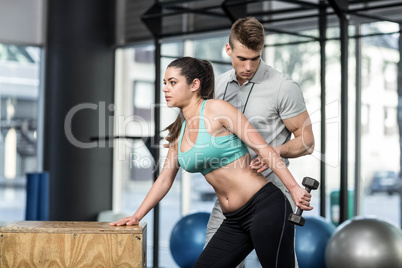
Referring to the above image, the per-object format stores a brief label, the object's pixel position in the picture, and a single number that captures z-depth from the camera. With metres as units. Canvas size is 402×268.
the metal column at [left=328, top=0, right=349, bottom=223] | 4.71
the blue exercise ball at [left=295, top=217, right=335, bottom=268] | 4.69
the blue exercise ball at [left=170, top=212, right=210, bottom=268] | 5.18
